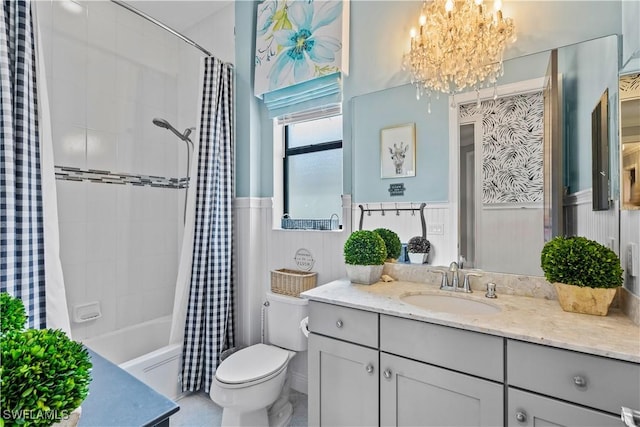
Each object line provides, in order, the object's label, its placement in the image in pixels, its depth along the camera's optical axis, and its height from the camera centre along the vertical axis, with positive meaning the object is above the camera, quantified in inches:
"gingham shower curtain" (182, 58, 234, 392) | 79.0 -7.9
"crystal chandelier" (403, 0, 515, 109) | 54.2 +33.2
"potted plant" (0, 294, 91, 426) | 16.9 -9.8
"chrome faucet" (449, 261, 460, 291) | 57.5 -11.1
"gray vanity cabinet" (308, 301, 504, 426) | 39.8 -23.4
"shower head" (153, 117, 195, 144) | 96.7 +29.7
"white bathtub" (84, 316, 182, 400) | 71.0 -37.7
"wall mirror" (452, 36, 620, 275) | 47.8 +10.9
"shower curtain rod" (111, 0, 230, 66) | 70.5 +49.2
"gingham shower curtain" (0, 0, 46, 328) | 47.9 +7.9
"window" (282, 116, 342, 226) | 81.4 +14.2
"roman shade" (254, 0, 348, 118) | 73.0 +43.2
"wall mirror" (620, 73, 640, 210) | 37.8 +10.6
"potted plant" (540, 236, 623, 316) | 41.1 -7.7
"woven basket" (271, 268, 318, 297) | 75.9 -16.7
